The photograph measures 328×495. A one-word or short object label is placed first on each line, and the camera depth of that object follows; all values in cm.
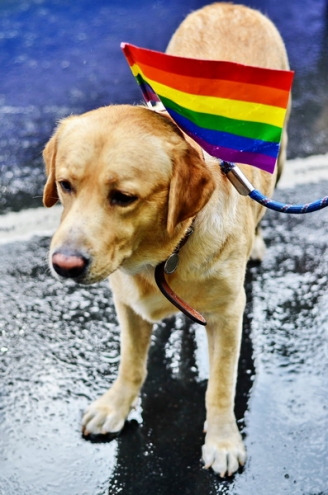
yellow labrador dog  227
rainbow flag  216
